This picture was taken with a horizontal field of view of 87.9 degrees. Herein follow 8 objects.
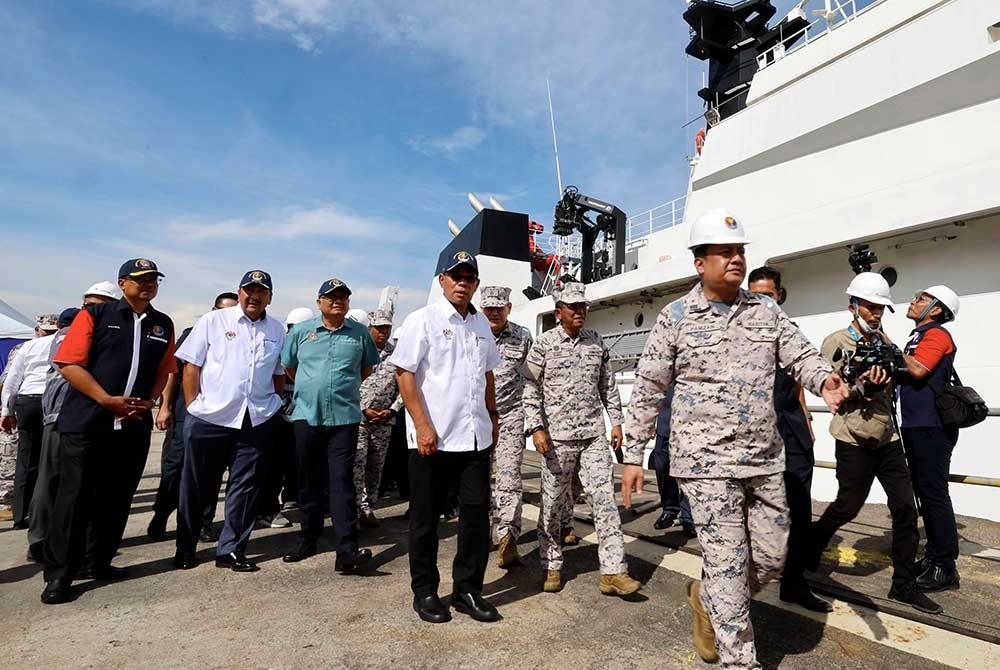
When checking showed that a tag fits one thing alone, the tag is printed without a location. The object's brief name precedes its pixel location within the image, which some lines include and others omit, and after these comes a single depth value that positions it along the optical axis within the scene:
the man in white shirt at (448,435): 2.57
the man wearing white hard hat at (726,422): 1.96
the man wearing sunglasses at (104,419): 2.83
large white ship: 4.99
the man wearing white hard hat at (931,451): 2.84
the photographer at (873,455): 2.63
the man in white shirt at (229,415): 3.31
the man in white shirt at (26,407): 4.56
